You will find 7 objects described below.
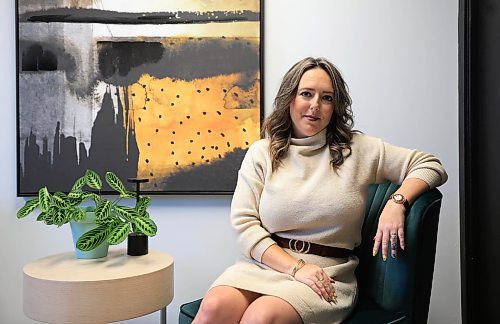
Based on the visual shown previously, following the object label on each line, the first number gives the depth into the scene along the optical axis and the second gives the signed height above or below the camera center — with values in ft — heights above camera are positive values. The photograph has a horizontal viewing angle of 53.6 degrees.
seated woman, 5.06 -0.54
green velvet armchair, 5.02 -1.30
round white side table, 5.21 -1.46
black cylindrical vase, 6.31 -1.13
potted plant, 5.75 -0.71
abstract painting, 7.39 +1.13
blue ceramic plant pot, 6.02 -0.94
